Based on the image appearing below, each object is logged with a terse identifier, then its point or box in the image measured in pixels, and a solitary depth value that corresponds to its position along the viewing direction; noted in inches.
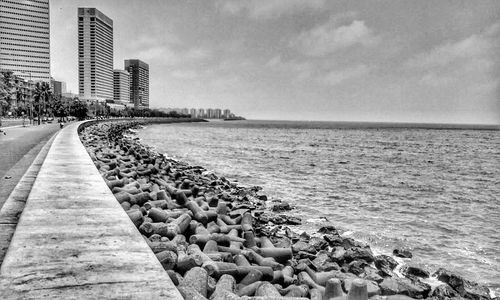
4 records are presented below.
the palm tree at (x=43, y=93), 3260.3
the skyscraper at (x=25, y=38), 6998.0
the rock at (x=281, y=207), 487.2
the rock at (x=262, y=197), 551.2
